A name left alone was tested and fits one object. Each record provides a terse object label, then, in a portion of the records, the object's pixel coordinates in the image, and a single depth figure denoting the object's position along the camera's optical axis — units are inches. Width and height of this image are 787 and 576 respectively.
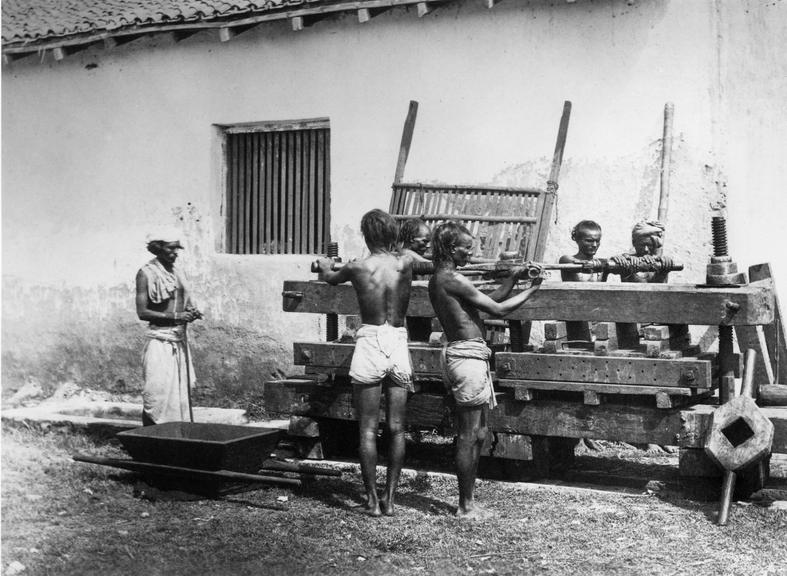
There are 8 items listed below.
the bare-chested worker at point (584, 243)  314.7
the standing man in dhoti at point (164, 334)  315.0
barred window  419.5
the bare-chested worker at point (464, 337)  245.3
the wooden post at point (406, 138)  374.3
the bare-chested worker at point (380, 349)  251.6
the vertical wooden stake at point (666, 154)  335.3
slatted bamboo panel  340.5
